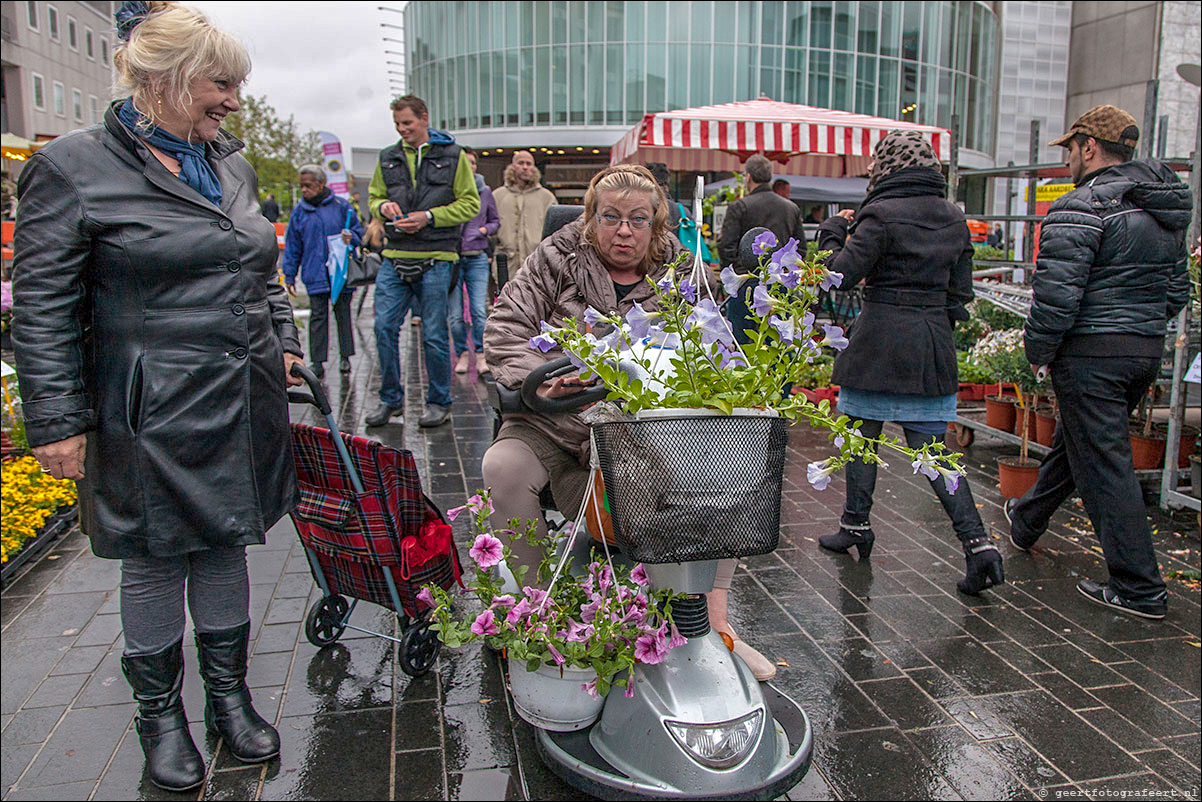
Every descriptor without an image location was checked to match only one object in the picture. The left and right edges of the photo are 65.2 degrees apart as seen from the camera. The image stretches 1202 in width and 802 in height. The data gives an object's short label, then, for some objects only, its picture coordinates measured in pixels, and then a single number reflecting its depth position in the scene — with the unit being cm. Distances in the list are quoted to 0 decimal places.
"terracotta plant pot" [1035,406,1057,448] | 646
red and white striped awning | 1041
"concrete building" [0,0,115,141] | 4681
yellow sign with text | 693
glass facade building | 4156
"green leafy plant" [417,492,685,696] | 246
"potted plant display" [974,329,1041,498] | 566
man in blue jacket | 840
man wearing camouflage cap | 408
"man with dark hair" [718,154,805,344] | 841
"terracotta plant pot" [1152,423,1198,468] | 581
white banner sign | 969
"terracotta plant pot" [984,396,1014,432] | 691
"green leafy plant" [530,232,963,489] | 218
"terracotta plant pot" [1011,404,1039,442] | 662
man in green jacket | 670
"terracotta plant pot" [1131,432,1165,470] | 587
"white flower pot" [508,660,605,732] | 264
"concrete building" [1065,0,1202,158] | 3962
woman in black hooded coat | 429
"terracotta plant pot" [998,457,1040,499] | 561
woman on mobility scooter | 305
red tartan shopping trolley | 307
